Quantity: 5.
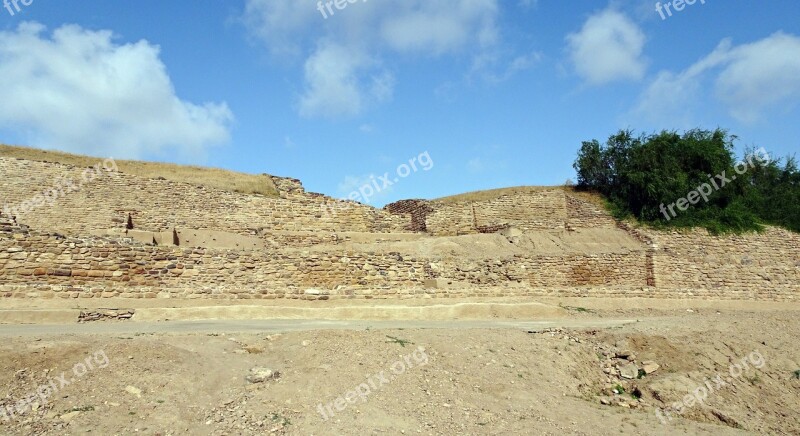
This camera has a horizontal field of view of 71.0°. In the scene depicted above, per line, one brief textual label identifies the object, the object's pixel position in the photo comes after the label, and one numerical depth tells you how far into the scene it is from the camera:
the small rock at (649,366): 11.48
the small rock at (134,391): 7.50
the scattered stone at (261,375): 8.56
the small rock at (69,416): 6.75
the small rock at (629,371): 11.32
